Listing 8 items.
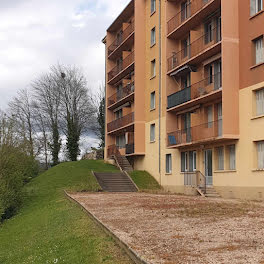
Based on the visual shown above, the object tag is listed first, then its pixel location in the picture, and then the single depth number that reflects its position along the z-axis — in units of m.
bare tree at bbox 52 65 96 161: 45.47
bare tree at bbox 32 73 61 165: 45.75
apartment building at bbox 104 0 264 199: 16.81
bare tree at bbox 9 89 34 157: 46.20
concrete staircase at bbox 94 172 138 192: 23.54
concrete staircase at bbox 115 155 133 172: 28.62
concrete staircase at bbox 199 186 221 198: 18.53
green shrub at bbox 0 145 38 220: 18.34
